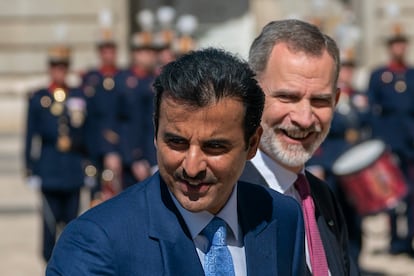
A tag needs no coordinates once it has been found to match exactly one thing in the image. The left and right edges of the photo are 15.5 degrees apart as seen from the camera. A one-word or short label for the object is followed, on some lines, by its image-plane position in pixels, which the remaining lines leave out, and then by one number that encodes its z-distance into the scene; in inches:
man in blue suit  117.3
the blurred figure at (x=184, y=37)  557.0
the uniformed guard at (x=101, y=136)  477.4
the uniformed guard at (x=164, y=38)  532.1
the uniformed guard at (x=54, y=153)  448.8
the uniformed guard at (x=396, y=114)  491.5
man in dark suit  156.5
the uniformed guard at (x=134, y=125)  491.2
